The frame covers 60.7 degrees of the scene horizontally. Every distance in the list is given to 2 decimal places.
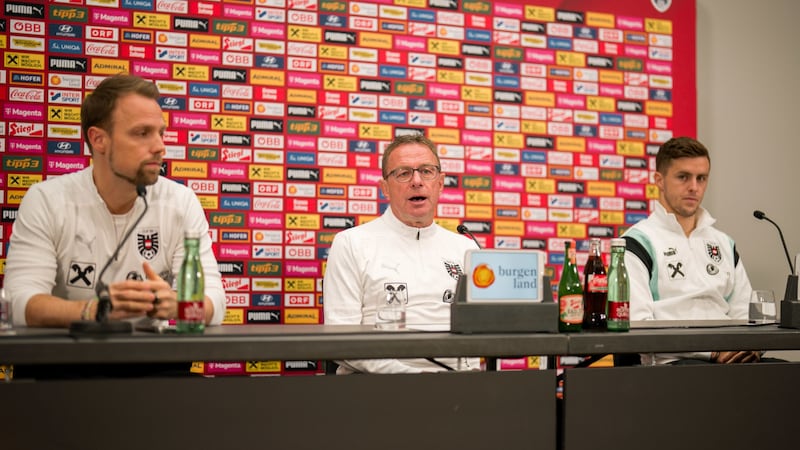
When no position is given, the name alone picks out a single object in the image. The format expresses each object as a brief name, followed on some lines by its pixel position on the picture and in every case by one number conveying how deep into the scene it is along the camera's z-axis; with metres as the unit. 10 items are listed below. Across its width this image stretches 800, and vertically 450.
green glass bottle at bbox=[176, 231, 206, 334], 1.62
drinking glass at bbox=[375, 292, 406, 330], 1.85
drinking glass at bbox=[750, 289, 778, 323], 2.16
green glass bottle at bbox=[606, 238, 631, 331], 1.86
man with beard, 2.08
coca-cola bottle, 1.91
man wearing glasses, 2.70
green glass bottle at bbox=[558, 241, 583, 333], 1.81
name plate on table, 1.74
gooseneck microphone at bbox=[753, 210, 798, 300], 2.05
